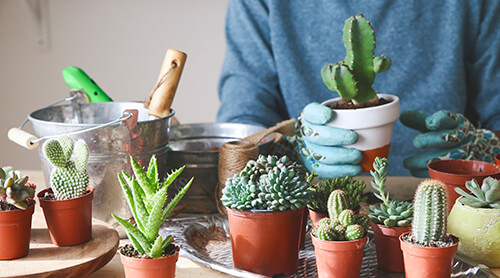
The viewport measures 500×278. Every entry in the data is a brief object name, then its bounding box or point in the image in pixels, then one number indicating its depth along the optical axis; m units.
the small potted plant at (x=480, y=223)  1.11
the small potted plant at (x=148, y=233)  1.04
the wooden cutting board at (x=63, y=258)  1.08
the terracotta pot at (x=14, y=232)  1.10
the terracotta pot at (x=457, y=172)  1.20
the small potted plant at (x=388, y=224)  1.10
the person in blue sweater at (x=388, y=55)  1.79
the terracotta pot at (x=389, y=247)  1.10
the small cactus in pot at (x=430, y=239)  1.03
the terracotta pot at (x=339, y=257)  1.06
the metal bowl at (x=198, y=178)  1.31
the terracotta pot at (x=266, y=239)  1.10
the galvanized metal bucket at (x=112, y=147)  1.22
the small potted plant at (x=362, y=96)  1.26
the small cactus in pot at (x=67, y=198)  1.13
